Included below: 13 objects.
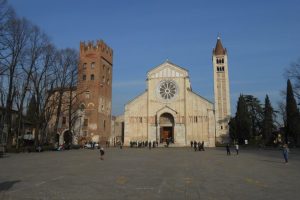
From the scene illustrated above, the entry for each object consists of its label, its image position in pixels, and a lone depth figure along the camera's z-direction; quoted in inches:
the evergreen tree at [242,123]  1957.1
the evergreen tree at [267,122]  1970.0
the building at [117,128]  2297.3
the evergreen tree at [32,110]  1210.2
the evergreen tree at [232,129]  2091.9
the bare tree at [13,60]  988.0
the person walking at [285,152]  632.0
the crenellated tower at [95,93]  1931.3
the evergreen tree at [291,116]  1591.4
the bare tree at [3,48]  792.4
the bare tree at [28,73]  1090.9
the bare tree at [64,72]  1272.6
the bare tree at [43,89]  1150.1
